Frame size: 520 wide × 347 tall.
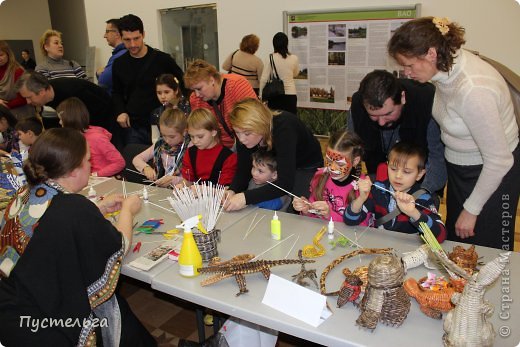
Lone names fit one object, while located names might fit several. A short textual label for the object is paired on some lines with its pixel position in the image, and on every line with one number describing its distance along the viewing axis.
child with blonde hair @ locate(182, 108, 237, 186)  2.72
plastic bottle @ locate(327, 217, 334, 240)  1.89
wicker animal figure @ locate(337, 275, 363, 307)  1.40
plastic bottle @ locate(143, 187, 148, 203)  2.50
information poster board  5.40
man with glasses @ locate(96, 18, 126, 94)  4.26
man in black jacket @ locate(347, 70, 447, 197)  2.00
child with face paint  2.11
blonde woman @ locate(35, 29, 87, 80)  4.71
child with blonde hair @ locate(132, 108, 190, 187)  3.00
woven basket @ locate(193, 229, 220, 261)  1.72
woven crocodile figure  1.55
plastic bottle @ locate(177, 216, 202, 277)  1.62
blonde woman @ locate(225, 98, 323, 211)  2.25
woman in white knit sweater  1.72
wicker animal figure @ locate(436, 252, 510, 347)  1.13
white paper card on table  1.33
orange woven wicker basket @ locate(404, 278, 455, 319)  1.30
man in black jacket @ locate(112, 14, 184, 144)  3.86
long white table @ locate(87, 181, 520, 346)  1.26
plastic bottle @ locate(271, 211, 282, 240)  1.90
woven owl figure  1.28
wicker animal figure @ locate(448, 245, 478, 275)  1.53
